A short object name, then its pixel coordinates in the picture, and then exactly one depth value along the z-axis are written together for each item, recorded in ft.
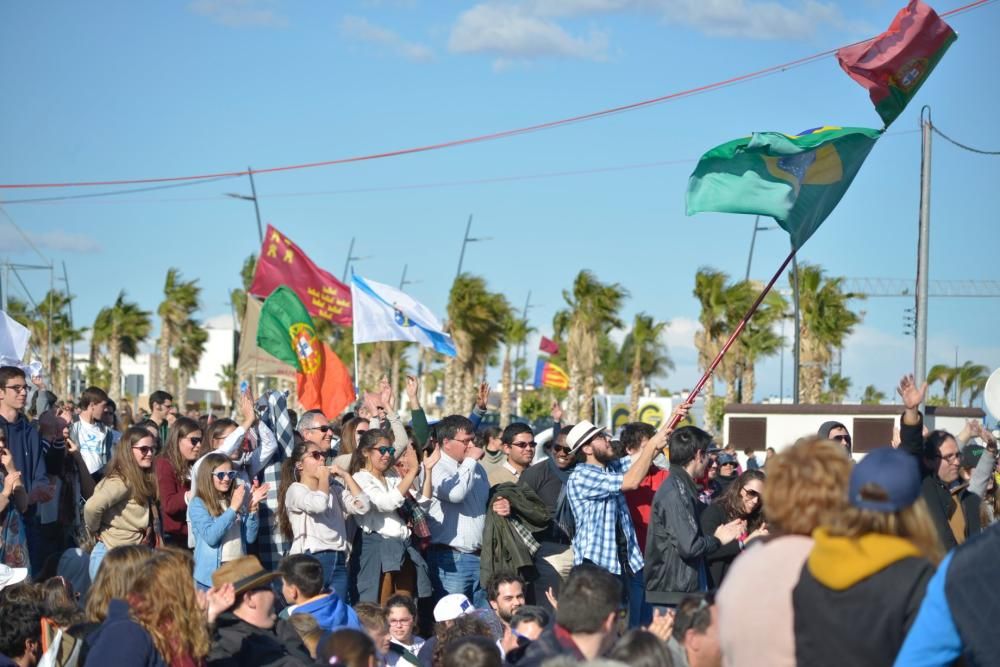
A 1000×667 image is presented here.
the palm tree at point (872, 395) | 302.25
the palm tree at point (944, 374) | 288.86
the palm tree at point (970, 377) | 306.14
